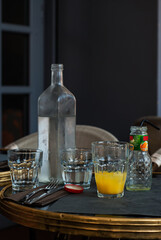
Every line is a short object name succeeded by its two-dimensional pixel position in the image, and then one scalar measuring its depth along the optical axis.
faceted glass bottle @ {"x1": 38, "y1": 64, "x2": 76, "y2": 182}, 1.36
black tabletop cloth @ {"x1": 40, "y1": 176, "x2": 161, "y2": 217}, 1.11
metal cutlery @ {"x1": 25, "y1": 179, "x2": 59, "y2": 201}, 1.19
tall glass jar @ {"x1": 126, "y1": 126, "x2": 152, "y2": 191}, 1.27
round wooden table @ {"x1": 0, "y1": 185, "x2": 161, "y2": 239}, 1.06
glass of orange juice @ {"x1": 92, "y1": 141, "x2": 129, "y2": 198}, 1.21
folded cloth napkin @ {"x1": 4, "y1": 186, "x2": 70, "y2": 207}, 1.15
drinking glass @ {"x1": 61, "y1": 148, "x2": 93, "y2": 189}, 1.31
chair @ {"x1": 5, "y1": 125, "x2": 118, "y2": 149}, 2.10
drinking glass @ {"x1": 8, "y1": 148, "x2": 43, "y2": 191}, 1.30
